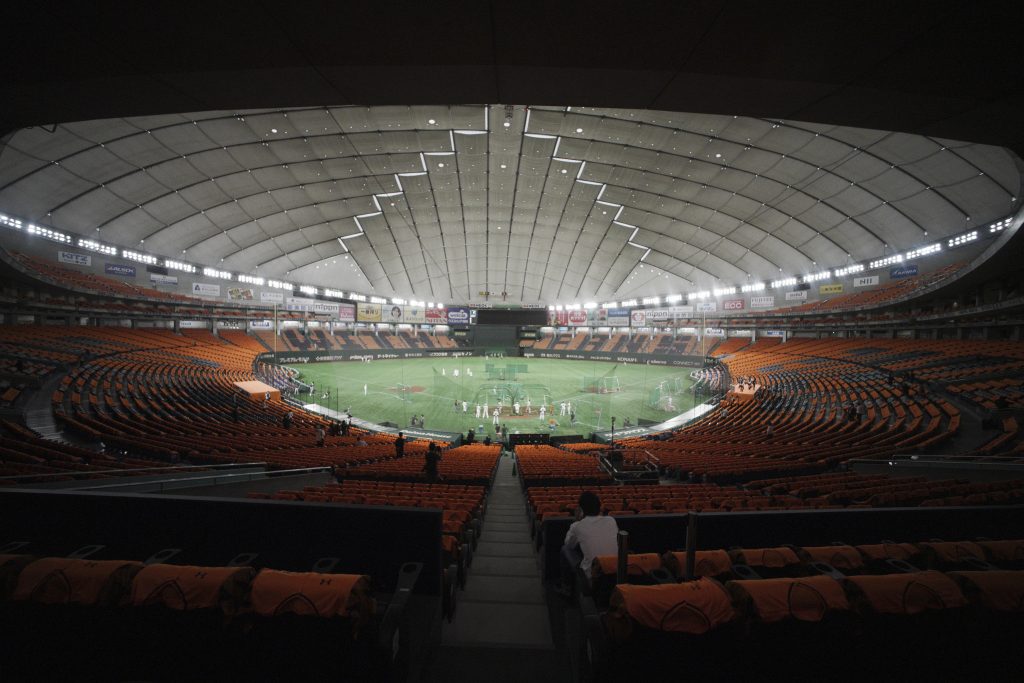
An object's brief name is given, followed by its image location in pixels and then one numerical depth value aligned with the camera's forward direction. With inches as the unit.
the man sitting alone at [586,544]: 124.3
